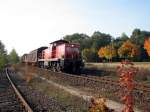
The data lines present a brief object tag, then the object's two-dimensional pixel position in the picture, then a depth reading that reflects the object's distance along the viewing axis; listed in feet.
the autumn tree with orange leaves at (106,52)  130.31
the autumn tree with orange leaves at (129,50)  125.77
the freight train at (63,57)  43.63
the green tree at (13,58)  194.26
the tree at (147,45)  113.79
